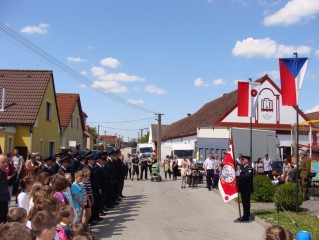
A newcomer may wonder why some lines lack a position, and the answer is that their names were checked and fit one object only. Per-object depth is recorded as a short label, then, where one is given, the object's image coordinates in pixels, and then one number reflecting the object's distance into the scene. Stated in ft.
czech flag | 43.47
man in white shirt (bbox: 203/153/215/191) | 69.10
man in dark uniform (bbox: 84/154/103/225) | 36.76
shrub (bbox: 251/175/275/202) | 50.93
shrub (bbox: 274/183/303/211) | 42.24
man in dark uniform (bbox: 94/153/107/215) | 38.70
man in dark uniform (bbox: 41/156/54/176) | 36.89
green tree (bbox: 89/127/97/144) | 308.09
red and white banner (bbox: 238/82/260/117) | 58.95
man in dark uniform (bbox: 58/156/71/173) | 37.35
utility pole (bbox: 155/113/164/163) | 179.28
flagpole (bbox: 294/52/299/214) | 40.80
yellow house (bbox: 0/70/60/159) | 77.20
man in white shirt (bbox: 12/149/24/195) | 52.18
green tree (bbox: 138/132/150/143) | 386.11
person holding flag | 39.90
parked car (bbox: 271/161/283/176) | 84.23
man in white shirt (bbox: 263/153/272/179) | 78.28
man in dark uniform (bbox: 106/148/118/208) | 46.73
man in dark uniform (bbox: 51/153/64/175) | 38.04
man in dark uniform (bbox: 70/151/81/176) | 43.97
